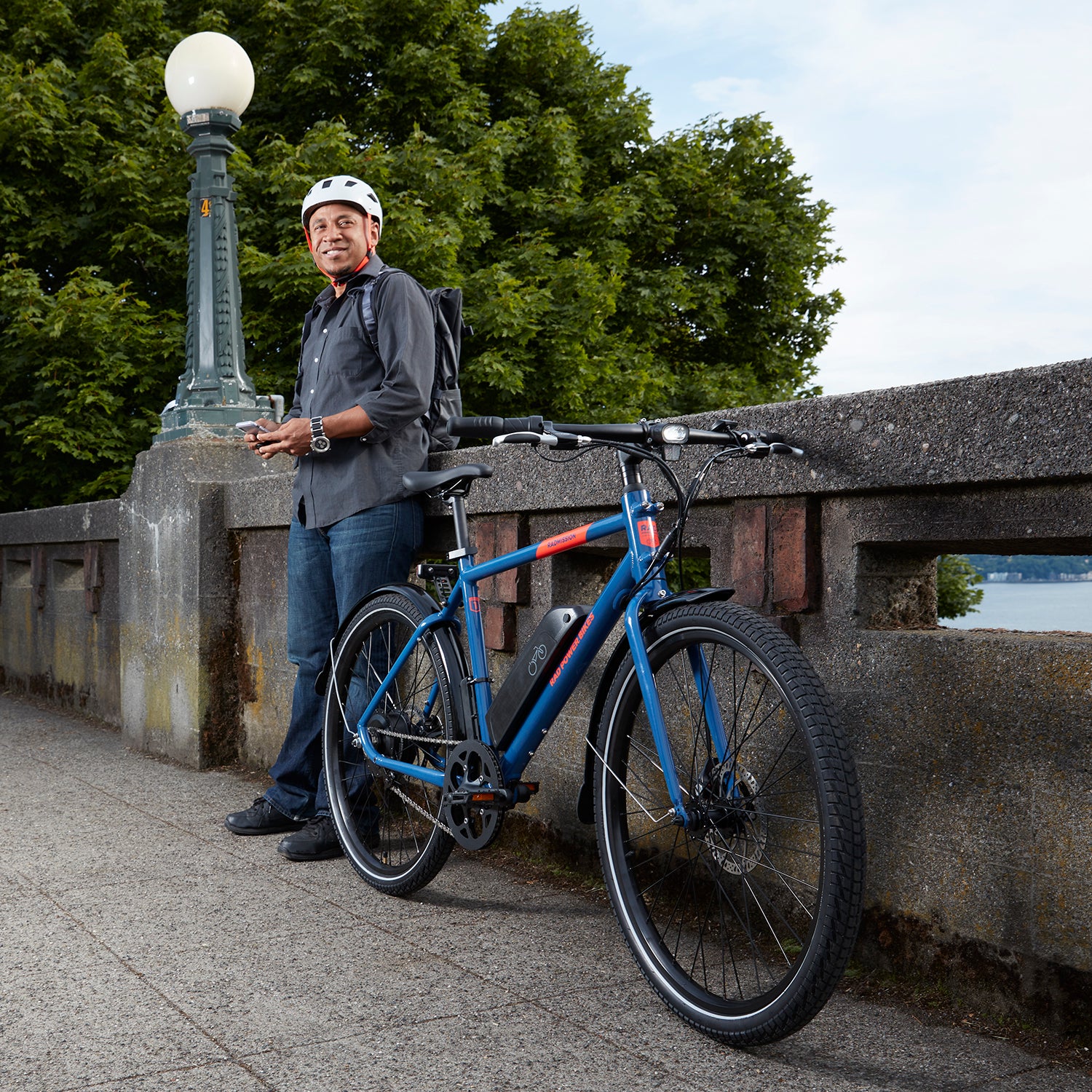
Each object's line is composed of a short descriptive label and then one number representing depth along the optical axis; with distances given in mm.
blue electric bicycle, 2410
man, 4020
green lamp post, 6516
